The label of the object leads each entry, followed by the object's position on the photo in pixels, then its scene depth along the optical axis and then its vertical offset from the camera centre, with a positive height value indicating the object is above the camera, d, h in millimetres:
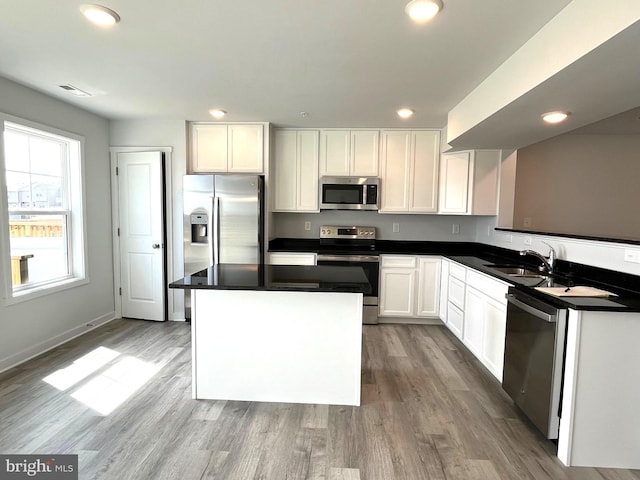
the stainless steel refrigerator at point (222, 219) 3805 -13
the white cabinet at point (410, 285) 4012 -772
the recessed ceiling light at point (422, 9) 1632 +1092
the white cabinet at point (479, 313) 2559 -815
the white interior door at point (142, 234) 3926 -221
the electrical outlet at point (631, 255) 2041 -183
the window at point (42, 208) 2896 +60
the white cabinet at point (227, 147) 4027 +869
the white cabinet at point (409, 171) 4145 +653
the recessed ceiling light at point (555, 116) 2420 +823
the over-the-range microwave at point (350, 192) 4133 +359
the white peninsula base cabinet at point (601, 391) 1736 -882
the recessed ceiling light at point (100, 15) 1736 +1095
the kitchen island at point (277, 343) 2234 -856
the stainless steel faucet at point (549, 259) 2666 -286
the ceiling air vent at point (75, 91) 2880 +1124
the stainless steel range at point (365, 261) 3986 -498
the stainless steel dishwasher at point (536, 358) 1815 -807
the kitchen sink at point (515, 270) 2779 -413
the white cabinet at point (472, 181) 3861 +513
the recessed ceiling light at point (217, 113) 3529 +1157
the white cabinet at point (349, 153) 4172 +868
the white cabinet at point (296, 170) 4211 +637
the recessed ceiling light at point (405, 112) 3396 +1157
